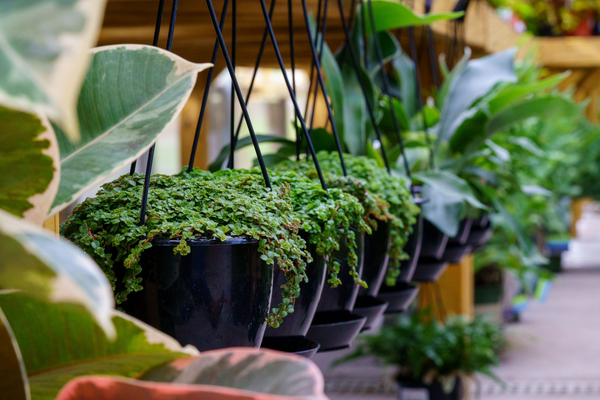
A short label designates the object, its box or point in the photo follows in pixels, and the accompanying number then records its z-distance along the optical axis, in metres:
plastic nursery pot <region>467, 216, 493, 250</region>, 3.92
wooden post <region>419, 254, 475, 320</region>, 6.65
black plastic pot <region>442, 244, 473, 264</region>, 3.54
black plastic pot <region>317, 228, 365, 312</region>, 2.16
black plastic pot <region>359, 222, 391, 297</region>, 2.33
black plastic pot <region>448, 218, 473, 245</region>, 3.57
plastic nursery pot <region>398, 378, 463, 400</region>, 6.32
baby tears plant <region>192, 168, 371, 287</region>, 2.01
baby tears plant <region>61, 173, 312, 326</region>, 1.79
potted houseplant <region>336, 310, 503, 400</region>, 6.38
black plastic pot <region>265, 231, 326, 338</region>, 1.96
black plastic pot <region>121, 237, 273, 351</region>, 1.77
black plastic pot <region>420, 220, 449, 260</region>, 3.11
